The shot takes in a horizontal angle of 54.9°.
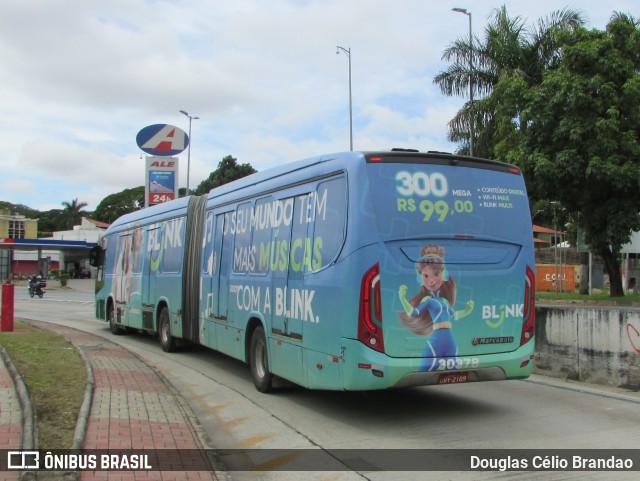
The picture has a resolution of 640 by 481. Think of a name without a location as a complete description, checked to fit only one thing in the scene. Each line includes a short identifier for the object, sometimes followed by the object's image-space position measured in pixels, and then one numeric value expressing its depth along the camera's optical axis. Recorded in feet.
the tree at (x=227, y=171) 187.21
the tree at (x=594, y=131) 57.91
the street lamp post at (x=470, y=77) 84.81
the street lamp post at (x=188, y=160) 144.25
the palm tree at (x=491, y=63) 82.53
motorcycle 120.78
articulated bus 21.53
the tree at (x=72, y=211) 383.86
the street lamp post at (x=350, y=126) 119.34
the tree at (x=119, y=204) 362.12
